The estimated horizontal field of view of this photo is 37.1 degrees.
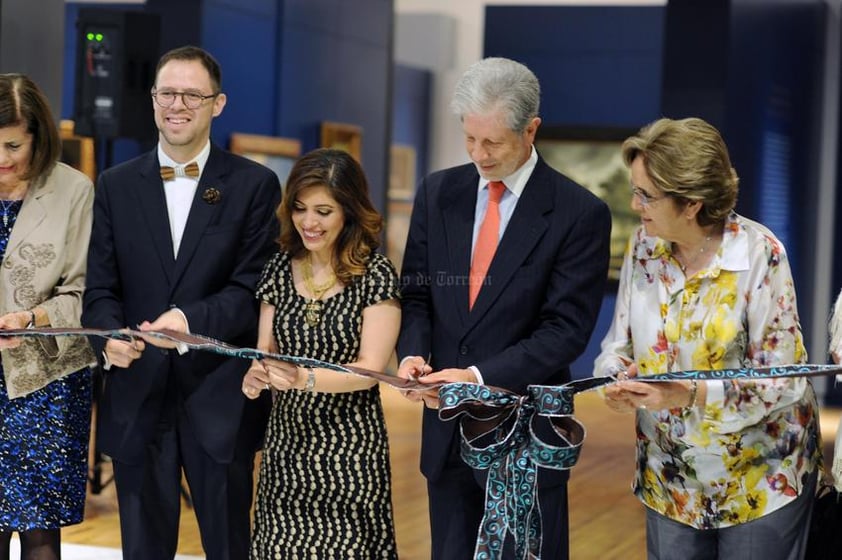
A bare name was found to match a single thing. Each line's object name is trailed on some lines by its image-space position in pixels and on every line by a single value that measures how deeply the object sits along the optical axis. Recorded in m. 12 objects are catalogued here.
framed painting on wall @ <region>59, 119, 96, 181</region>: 9.64
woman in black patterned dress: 3.44
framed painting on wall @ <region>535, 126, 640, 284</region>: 12.62
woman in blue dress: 3.70
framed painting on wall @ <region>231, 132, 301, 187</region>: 9.80
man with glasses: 3.60
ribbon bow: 3.12
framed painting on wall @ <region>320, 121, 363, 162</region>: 10.99
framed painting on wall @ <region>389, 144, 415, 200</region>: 13.52
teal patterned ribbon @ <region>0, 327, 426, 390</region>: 3.18
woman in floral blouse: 2.94
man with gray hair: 3.22
